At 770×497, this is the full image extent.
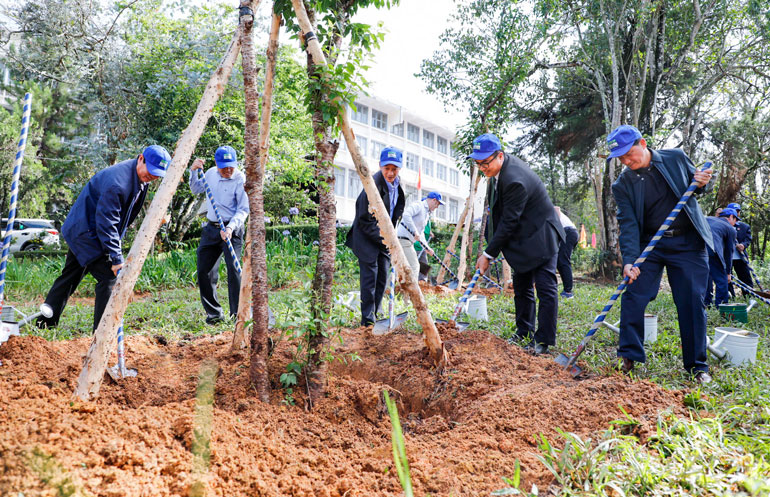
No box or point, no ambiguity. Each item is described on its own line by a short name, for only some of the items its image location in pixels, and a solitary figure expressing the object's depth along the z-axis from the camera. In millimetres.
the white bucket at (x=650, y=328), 4234
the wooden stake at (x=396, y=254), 3002
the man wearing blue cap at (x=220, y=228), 4875
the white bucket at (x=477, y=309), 5152
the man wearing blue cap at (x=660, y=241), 3176
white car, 15539
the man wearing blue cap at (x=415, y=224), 6320
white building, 28719
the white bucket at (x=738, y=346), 3453
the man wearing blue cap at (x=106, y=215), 3475
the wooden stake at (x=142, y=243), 2363
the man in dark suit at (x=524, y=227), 3857
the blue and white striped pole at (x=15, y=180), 2912
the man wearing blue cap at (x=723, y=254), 6207
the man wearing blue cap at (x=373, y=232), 4535
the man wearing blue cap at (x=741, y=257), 7207
